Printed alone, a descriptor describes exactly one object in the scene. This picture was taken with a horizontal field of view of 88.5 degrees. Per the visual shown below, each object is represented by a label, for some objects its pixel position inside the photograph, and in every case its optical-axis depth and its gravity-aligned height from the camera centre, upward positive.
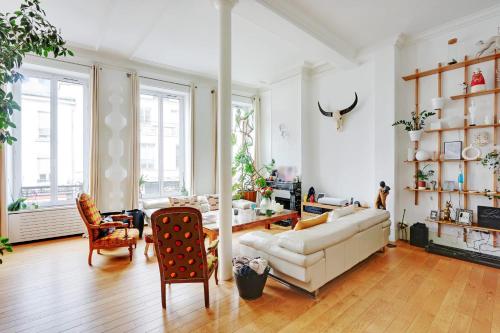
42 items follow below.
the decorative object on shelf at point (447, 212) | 3.91 -0.72
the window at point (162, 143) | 5.68 +0.49
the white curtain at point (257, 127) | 7.09 +1.06
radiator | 4.27 -1.03
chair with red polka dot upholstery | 2.31 -0.75
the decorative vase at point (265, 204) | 4.72 -0.73
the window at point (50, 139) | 4.53 +0.48
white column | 2.96 +0.44
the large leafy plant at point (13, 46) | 1.38 +0.69
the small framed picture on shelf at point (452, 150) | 3.85 +0.23
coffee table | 3.63 -0.89
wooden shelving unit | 3.58 +0.82
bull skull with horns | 5.09 +1.07
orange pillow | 2.99 -0.69
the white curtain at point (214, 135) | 6.24 +0.73
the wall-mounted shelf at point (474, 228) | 3.48 -0.88
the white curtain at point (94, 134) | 4.74 +0.58
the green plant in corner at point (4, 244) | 1.28 -0.41
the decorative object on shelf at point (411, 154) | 4.27 +0.18
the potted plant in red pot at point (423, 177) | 4.16 -0.20
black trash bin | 2.55 -1.20
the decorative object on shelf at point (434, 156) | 4.04 +0.14
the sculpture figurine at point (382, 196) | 4.07 -0.50
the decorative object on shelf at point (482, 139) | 3.63 +0.37
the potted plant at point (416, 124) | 4.10 +0.68
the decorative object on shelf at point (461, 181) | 3.79 -0.24
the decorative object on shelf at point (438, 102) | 3.92 +0.96
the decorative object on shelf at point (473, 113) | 3.67 +0.74
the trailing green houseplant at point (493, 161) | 3.49 +0.05
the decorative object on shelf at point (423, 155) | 4.06 +0.15
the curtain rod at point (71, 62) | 4.59 +1.86
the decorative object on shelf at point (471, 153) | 3.67 +0.17
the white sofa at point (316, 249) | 2.50 -0.91
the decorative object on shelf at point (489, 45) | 3.46 +1.65
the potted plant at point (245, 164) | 6.57 +0.02
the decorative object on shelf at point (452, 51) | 3.90 +1.76
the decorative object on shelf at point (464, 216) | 3.70 -0.75
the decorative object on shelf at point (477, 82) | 3.56 +1.15
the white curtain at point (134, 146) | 5.13 +0.38
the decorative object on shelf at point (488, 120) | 3.55 +0.62
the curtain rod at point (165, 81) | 5.44 +1.87
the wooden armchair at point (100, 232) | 3.48 -0.95
